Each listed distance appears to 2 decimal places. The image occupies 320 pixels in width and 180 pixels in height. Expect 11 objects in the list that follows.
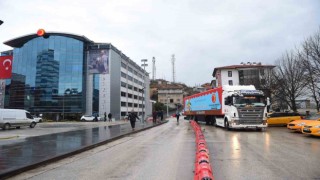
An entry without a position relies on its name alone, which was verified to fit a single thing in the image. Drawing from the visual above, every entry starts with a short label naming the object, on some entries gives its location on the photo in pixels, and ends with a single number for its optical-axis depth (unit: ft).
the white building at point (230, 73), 286.54
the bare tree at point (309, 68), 86.17
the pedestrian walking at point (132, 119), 83.76
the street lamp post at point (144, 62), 134.31
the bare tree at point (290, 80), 110.32
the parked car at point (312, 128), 52.59
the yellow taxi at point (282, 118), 90.17
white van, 86.17
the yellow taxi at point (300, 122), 62.52
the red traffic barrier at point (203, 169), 16.30
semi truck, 69.92
